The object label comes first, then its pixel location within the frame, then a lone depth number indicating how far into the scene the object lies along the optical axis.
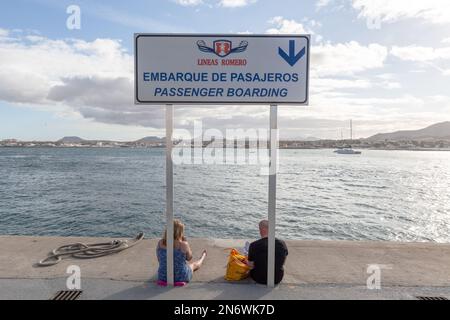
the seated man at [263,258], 5.04
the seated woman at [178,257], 4.97
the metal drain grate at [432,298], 4.65
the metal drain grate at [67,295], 4.45
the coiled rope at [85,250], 5.87
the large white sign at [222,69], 4.84
